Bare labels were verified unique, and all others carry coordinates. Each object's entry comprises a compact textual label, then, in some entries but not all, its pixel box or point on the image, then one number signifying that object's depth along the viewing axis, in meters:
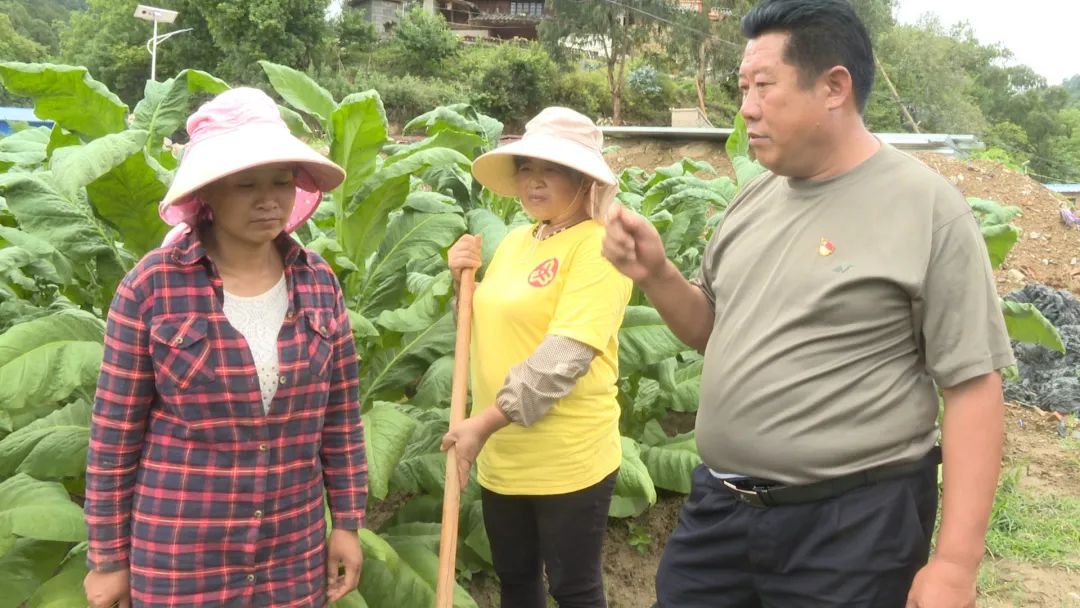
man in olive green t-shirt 1.68
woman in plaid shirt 1.77
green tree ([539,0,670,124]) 39.41
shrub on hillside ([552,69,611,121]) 40.03
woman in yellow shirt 2.28
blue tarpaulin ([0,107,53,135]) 19.68
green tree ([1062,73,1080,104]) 126.49
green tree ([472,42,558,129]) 38.12
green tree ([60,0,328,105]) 36.93
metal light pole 22.70
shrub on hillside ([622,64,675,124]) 41.47
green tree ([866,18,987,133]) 45.21
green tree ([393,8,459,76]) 42.56
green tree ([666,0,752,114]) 39.88
